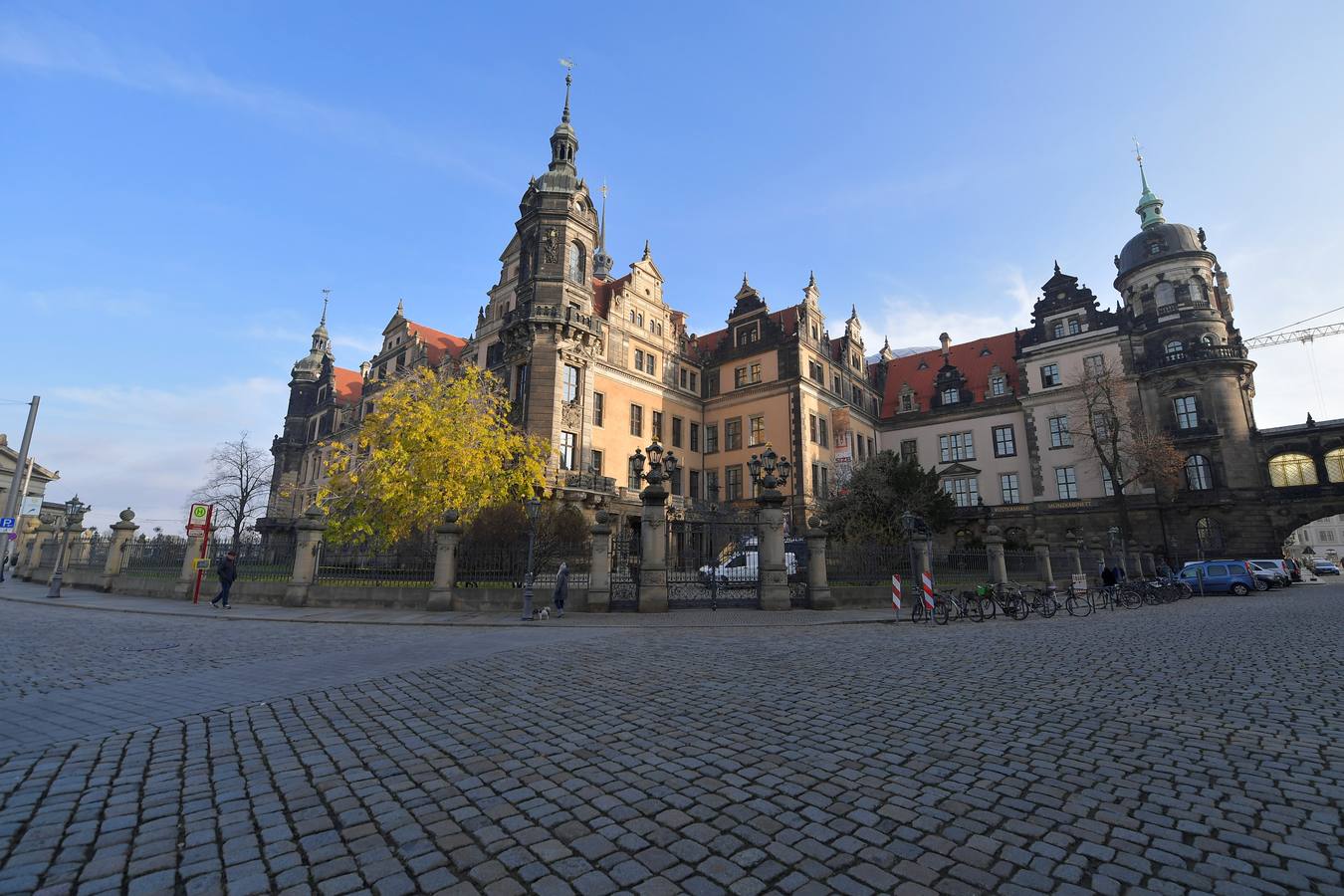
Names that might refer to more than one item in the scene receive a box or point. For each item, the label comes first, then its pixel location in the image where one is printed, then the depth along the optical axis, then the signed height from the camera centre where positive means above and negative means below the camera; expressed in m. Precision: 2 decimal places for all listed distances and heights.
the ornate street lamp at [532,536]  15.69 +0.58
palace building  35.91 +11.83
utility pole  22.61 +3.09
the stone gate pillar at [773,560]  18.12 -0.14
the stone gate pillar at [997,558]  22.52 -0.09
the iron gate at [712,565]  18.61 -0.32
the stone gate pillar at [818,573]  18.44 -0.57
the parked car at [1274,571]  30.85 -0.89
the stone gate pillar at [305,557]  18.47 +0.02
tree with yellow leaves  21.70 +3.41
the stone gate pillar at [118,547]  23.83 +0.45
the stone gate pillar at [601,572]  17.31 -0.47
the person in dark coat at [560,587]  16.44 -0.85
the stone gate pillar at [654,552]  17.36 +0.14
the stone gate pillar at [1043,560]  25.59 -0.26
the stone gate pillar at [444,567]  17.25 -0.31
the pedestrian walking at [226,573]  18.12 -0.49
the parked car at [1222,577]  27.19 -1.04
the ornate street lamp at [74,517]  25.23 +1.78
